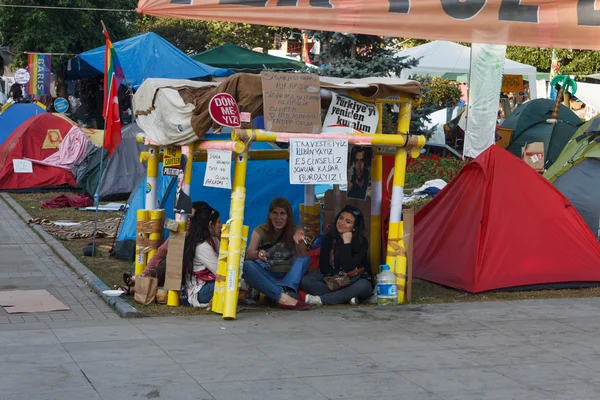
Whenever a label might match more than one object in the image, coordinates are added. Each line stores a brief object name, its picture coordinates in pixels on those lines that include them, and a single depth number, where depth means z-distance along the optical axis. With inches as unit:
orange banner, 269.3
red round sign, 321.7
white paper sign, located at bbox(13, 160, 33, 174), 791.7
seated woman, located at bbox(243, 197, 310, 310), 348.2
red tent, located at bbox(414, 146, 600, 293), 388.8
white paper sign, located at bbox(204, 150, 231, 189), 331.0
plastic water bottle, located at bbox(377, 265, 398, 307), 356.8
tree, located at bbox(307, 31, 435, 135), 713.6
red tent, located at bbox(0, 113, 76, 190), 792.3
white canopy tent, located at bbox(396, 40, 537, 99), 1069.8
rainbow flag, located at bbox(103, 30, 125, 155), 466.0
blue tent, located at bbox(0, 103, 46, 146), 887.7
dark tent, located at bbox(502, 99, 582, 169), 847.7
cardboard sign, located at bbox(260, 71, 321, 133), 334.6
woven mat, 551.8
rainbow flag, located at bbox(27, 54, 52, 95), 1117.7
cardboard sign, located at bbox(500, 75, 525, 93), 1072.2
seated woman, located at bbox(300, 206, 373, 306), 360.8
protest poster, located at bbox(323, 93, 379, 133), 354.0
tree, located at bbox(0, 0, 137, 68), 1232.8
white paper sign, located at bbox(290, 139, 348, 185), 336.8
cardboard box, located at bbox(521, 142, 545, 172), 516.1
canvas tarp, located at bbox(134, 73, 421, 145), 335.0
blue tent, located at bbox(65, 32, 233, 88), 926.4
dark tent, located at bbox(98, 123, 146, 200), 733.9
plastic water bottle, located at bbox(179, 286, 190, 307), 355.7
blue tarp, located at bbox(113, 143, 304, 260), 455.2
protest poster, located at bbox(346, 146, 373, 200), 383.9
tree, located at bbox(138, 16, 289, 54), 1665.8
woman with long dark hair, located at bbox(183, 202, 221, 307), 348.5
